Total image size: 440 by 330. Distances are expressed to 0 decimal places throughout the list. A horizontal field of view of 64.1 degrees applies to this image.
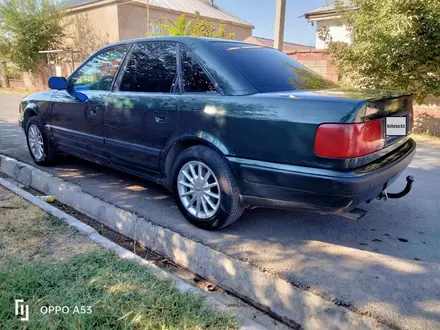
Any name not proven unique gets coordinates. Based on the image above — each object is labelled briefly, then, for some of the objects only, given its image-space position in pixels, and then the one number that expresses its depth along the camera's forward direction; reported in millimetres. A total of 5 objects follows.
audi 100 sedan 2400
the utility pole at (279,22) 8852
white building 13290
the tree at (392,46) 6766
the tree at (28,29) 21094
